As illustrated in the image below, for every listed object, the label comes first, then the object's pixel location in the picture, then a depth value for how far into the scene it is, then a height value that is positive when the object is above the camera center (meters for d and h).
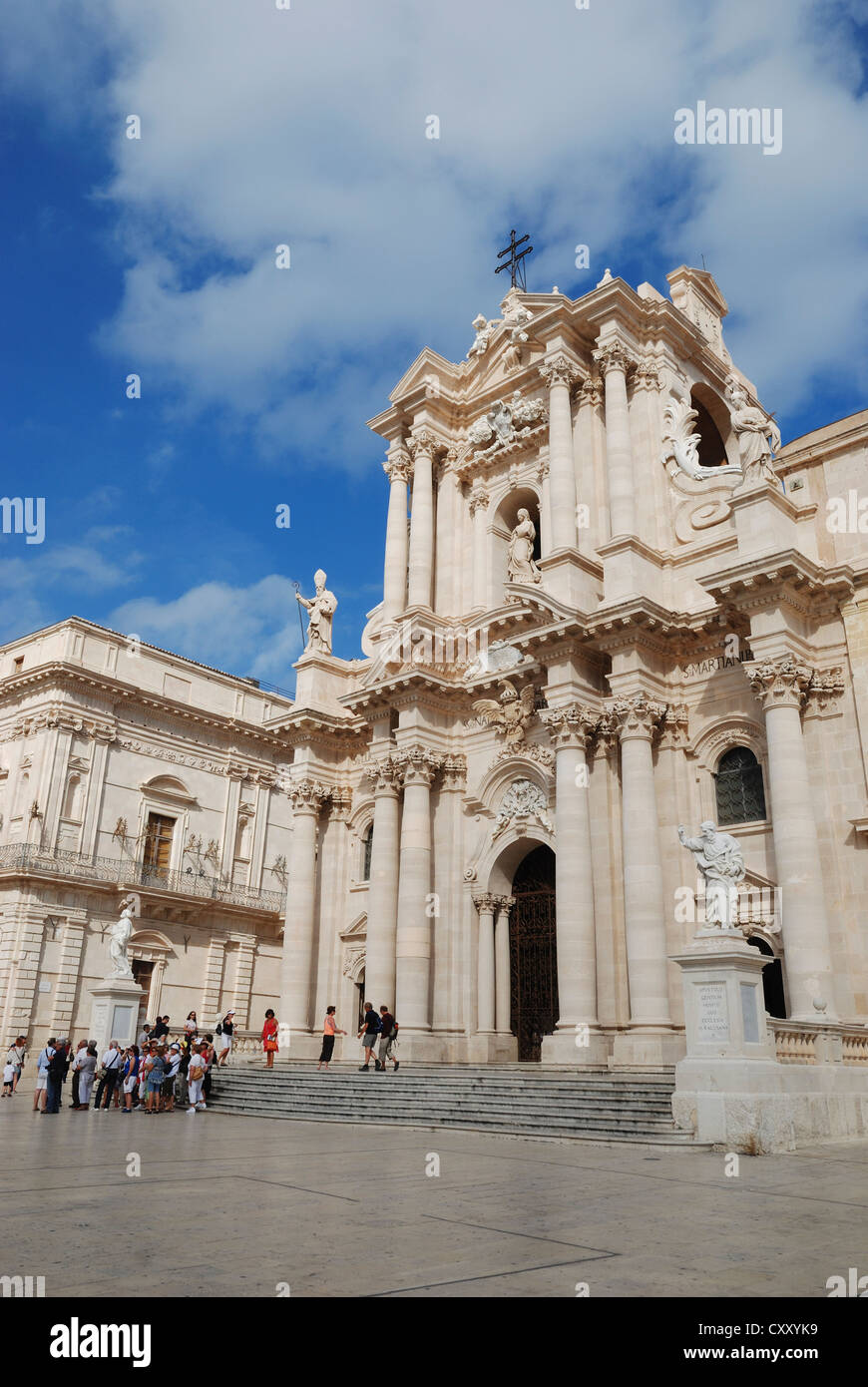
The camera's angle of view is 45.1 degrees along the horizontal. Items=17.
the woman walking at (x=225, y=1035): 23.55 +0.82
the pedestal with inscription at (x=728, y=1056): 12.10 +0.32
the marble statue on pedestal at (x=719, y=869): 14.06 +2.75
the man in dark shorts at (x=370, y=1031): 20.61 +0.84
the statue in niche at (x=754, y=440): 20.22 +11.80
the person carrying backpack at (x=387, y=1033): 20.97 +0.82
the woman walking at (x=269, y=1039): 24.27 +0.79
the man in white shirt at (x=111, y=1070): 19.31 +0.03
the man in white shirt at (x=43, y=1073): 18.41 -0.05
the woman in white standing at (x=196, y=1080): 18.09 -0.11
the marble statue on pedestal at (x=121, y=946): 23.41 +2.64
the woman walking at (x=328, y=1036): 22.11 +0.79
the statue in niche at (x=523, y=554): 24.97 +11.95
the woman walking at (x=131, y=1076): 18.44 -0.07
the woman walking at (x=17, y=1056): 25.63 +0.34
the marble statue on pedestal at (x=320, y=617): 28.42 +11.81
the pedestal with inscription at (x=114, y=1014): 22.62 +1.18
